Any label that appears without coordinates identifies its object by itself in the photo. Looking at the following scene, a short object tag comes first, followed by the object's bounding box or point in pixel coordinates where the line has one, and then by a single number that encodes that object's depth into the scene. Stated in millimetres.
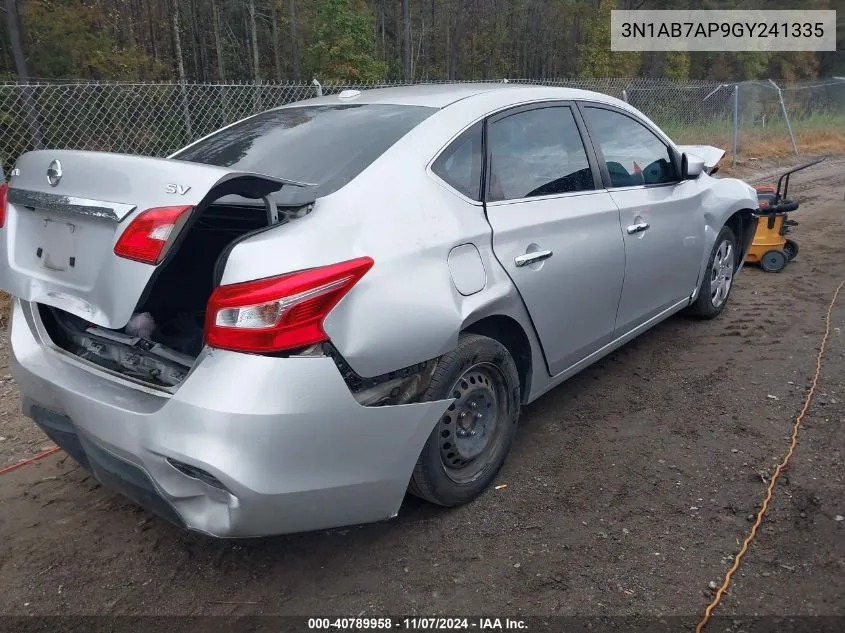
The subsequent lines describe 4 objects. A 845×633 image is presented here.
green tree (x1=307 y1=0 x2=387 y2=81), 20703
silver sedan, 2154
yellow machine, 6609
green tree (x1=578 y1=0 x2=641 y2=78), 33312
